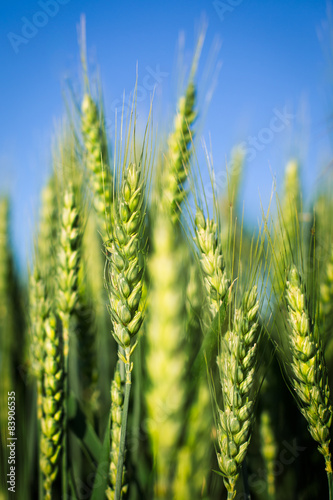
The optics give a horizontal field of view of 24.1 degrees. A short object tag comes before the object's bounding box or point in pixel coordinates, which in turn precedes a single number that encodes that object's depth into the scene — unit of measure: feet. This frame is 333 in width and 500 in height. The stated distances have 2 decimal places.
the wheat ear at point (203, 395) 0.99
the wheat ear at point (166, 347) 0.89
